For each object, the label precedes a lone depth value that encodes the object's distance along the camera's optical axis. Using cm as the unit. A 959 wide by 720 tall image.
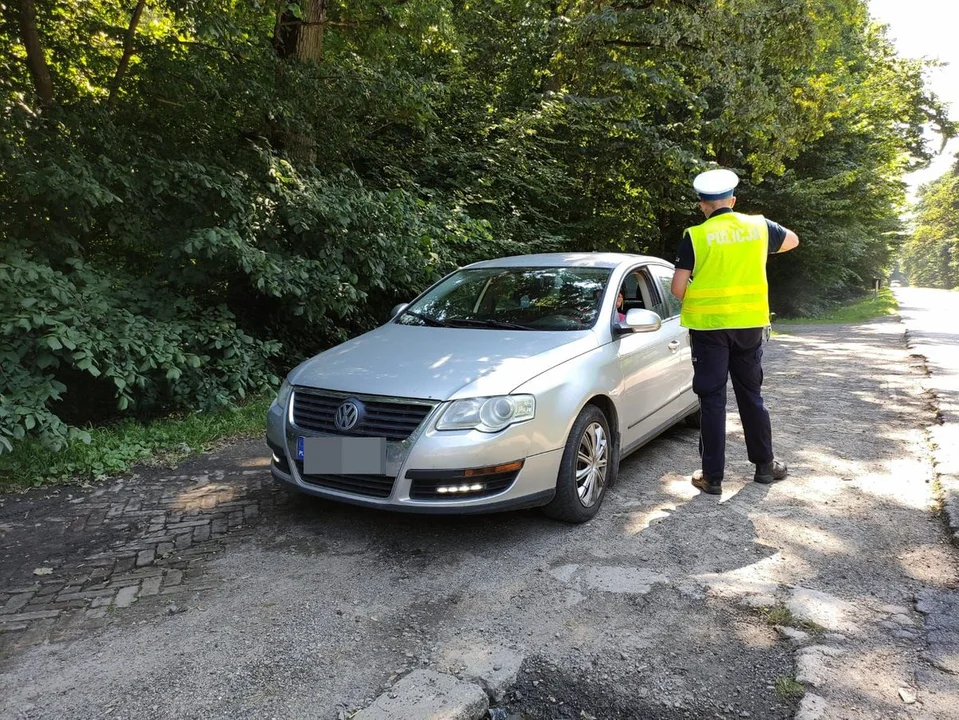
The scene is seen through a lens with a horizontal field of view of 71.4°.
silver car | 341
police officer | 421
